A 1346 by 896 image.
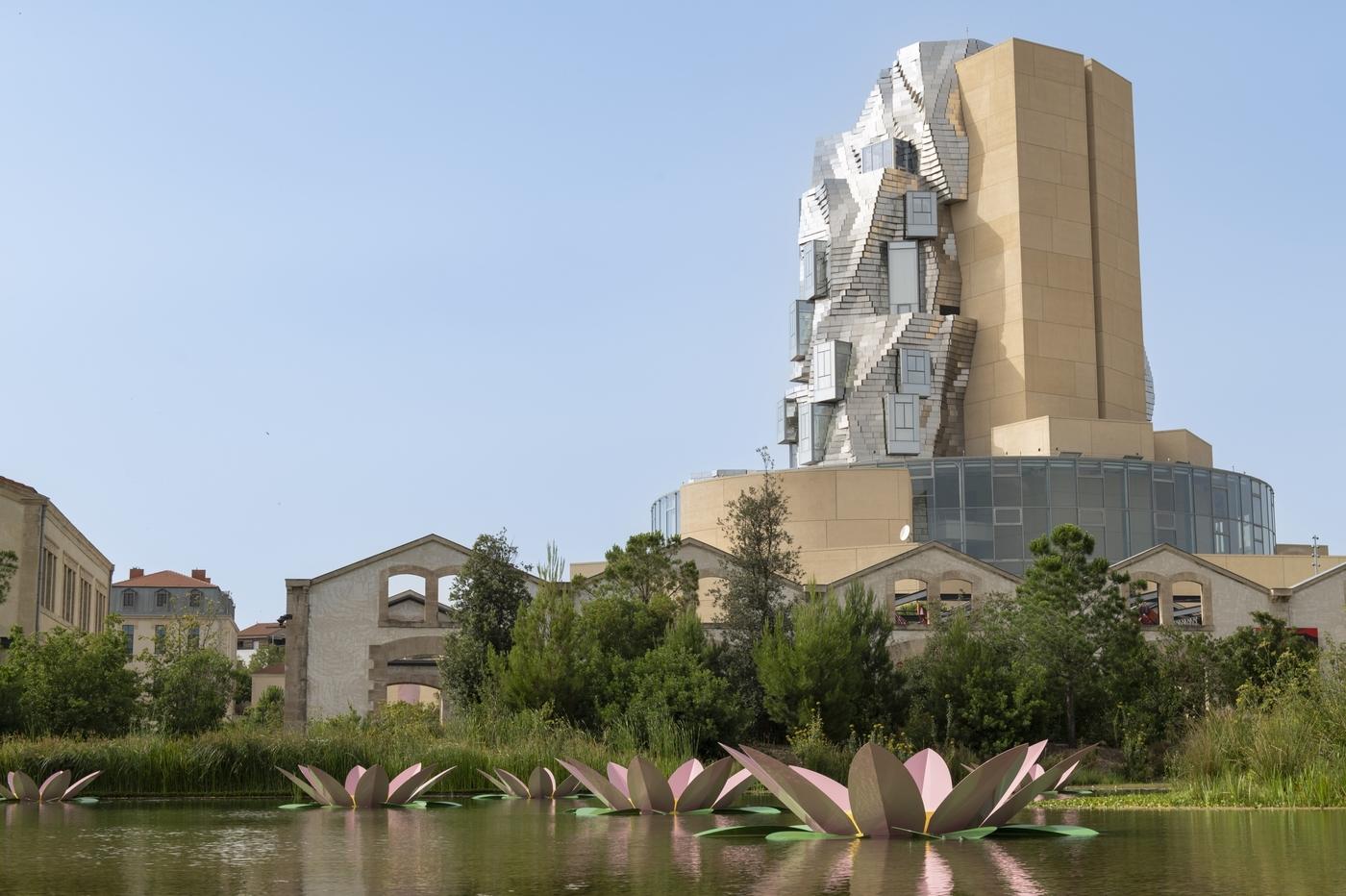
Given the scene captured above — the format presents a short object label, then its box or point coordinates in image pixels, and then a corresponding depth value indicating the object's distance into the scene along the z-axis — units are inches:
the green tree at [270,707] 1993.6
